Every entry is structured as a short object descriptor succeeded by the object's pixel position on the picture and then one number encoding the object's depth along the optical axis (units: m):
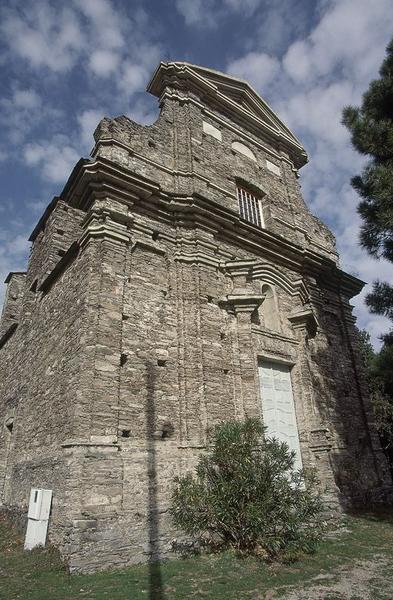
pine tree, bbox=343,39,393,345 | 9.15
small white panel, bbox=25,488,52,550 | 6.50
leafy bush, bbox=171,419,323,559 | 5.99
